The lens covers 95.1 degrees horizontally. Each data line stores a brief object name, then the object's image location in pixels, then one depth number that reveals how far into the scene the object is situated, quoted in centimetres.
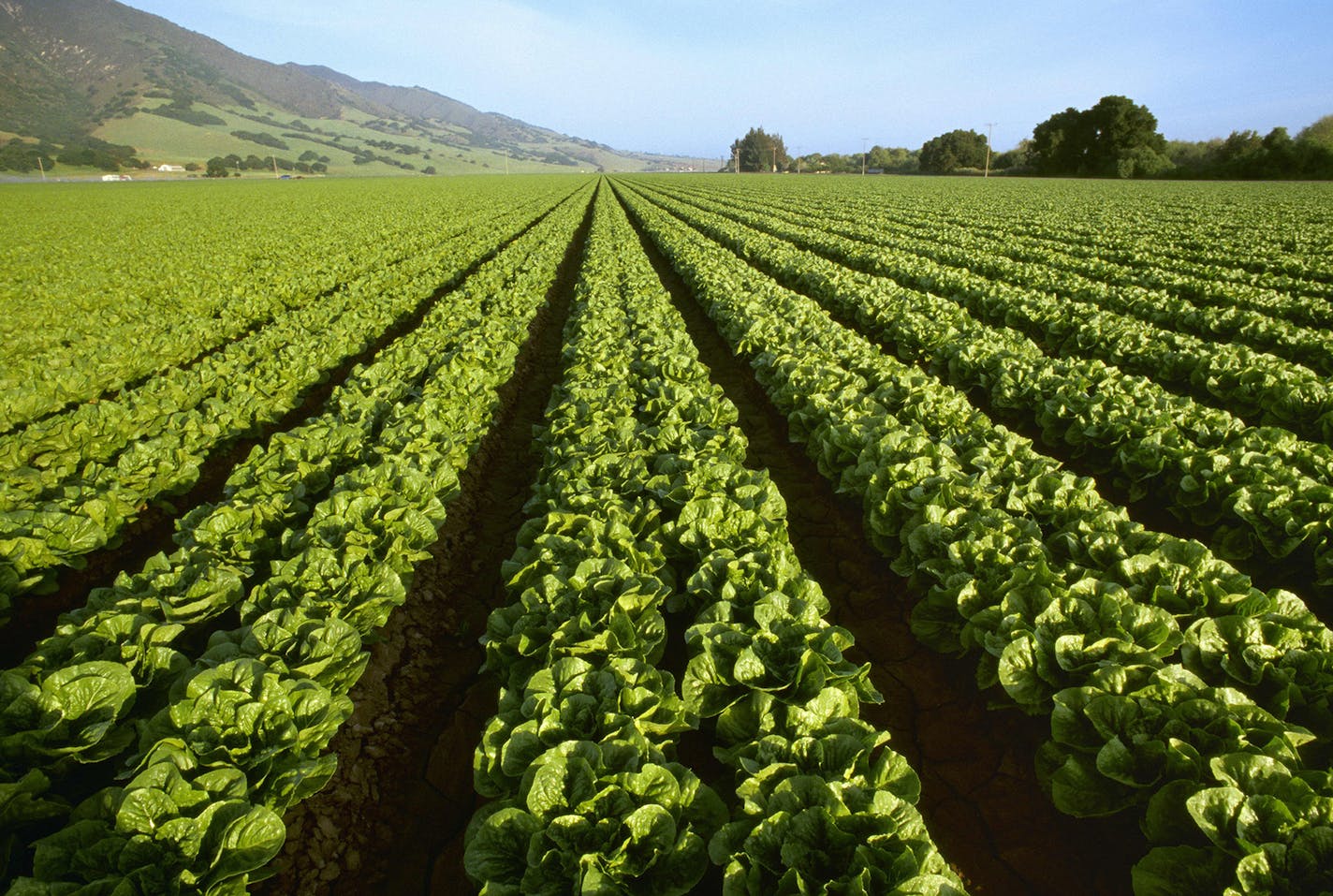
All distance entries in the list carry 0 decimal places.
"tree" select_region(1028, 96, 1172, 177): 7194
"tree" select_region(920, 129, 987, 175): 9775
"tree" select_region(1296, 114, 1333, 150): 6119
